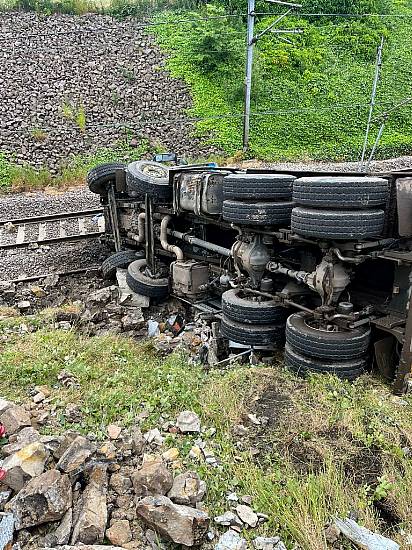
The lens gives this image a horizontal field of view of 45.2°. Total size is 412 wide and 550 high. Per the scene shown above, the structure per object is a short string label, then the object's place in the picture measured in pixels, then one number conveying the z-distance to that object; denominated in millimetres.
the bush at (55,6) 21891
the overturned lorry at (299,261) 3834
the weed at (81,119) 16922
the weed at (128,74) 19375
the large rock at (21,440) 3027
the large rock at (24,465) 2766
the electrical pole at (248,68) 13359
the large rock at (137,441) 3172
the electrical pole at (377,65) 11711
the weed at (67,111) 17180
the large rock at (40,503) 2543
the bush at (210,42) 20031
